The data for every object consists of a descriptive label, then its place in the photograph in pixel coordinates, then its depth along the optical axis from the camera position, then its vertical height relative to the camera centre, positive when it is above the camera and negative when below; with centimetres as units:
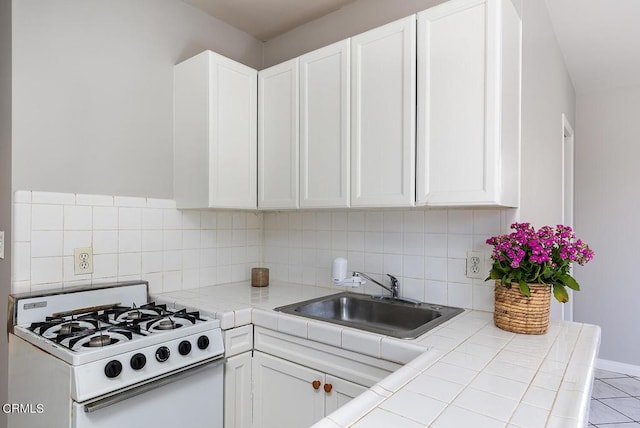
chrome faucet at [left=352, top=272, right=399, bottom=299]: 199 -38
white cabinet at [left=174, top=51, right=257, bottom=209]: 200 +45
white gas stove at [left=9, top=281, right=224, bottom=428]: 125 -53
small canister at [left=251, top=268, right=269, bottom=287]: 232 -39
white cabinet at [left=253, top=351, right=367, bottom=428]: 150 -76
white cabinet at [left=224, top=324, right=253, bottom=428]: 169 -75
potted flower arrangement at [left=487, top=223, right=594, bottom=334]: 136 -20
